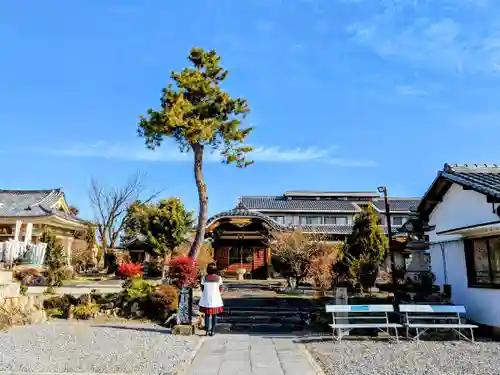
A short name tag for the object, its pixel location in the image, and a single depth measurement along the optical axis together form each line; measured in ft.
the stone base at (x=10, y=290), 33.47
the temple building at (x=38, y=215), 82.23
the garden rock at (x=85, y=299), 39.81
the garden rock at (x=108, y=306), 39.22
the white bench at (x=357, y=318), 27.63
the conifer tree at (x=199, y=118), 47.52
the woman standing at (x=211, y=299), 30.07
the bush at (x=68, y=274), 49.23
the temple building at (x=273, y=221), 91.19
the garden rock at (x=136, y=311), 38.01
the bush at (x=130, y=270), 53.72
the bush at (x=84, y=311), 37.63
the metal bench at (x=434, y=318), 27.73
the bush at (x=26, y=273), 54.44
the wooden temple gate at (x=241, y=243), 90.53
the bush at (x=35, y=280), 54.60
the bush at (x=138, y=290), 38.99
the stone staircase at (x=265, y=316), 35.04
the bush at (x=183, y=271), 38.27
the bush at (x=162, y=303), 36.94
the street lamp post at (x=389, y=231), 43.59
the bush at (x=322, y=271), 54.70
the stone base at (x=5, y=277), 34.68
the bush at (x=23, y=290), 37.40
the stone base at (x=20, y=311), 32.81
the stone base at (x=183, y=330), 30.37
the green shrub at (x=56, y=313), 38.57
